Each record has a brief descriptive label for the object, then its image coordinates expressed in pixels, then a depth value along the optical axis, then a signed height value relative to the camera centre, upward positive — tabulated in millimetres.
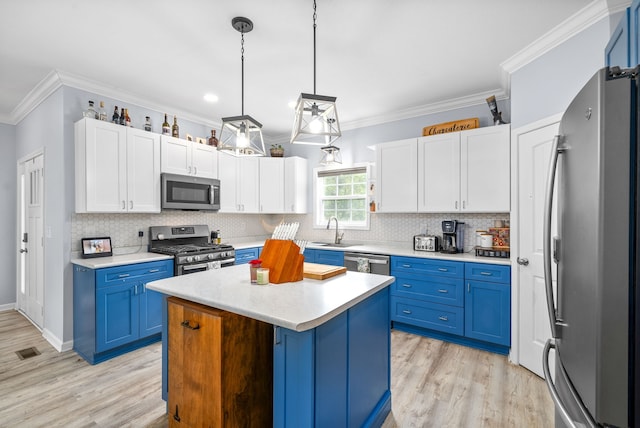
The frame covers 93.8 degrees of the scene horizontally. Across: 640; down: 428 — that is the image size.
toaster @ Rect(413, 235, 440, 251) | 3682 -379
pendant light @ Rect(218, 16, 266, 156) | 2004 +584
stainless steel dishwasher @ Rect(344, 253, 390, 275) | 3639 -630
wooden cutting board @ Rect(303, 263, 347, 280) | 2071 -421
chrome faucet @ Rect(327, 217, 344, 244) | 4668 -397
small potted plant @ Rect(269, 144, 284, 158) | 5054 +1028
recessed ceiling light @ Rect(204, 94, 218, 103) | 3554 +1398
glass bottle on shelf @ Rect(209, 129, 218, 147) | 4270 +1027
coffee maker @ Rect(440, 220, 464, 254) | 3584 -276
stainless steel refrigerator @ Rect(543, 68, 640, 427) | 789 -117
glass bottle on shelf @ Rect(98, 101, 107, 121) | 3160 +1041
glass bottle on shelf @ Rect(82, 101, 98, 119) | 3051 +1039
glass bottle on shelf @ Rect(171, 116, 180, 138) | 3791 +1066
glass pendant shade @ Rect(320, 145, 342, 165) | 3850 +735
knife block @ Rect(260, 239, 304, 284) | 1962 -321
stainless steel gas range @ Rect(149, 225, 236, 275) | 3381 -425
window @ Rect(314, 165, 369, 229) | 4628 +258
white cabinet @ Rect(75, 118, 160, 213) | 3004 +486
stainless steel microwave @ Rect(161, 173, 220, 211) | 3607 +261
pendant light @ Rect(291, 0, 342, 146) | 1705 +573
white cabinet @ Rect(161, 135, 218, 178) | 3650 +720
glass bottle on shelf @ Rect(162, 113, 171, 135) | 3734 +1076
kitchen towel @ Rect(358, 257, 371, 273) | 3736 -657
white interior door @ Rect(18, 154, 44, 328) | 3520 -331
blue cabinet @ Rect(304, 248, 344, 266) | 4035 -610
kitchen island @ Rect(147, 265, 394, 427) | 1371 -655
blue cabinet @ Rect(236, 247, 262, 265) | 4234 -597
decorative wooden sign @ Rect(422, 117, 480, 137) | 3465 +1033
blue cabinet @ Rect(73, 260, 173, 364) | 2799 -948
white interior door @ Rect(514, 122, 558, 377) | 2494 -291
